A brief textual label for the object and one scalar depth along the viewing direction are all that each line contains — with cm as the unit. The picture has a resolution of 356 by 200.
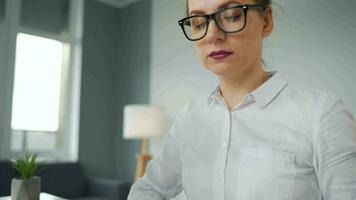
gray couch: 340
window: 374
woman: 62
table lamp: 320
